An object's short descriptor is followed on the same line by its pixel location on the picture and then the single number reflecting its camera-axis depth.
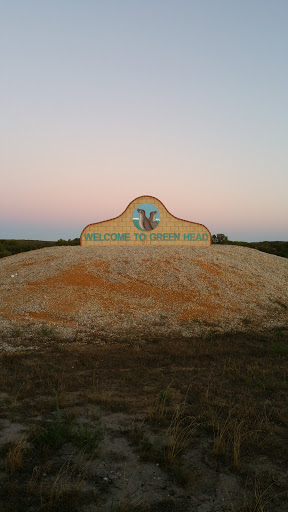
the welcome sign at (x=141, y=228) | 28.02
